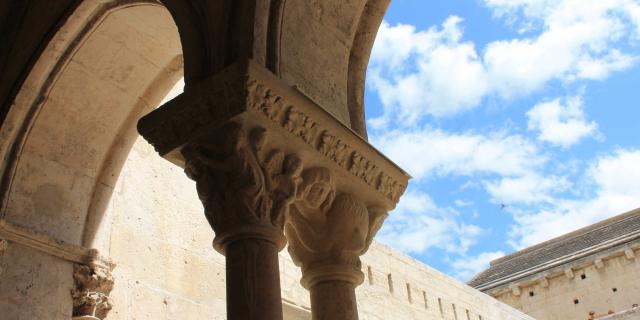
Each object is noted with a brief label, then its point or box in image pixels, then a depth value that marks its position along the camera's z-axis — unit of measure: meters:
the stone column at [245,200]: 2.67
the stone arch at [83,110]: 4.20
